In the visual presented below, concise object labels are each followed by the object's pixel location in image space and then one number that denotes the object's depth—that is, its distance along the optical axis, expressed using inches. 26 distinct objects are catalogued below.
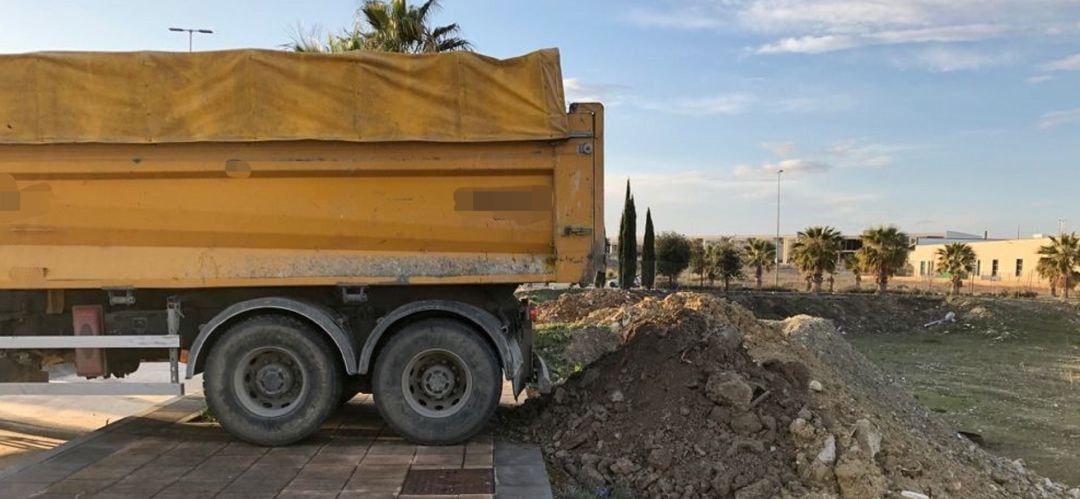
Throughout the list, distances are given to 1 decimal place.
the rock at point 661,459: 219.1
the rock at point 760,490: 204.4
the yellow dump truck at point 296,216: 218.5
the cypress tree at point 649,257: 1489.9
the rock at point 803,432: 222.7
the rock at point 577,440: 236.5
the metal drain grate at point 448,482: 190.4
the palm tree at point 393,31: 610.2
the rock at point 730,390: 234.7
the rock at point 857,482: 207.5
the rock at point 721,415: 231.6
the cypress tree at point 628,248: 1435.8
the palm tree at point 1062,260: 1529.3
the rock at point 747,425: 227.0
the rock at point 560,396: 263.9
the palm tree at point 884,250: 1514.5
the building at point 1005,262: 2365.4
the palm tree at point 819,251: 1529.3
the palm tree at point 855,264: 1603.1
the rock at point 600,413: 245.4
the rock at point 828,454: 212.7
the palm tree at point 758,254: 1791.3
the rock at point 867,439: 222.5
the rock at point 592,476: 216.2
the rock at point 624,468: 219.5
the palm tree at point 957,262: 1696.6
